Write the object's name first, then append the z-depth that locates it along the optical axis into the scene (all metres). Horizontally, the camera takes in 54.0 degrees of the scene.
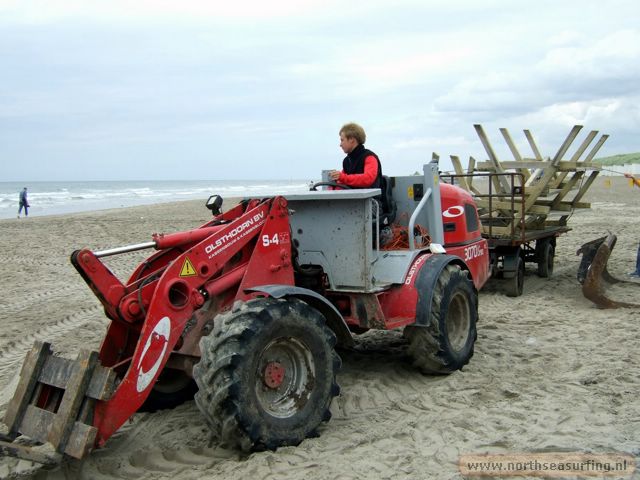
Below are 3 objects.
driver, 5.86
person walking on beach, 30.19
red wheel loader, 3.96
